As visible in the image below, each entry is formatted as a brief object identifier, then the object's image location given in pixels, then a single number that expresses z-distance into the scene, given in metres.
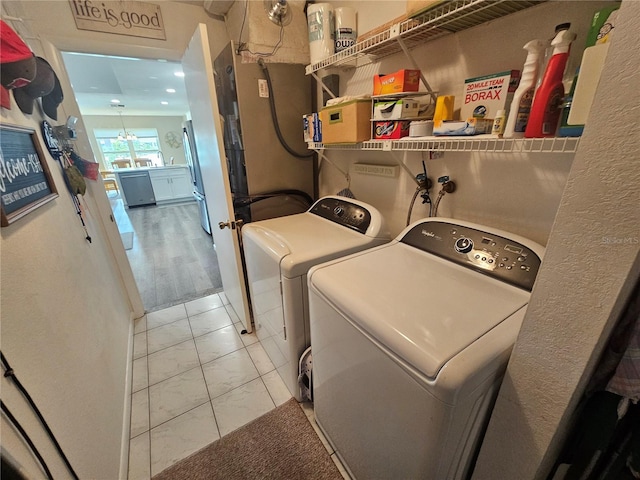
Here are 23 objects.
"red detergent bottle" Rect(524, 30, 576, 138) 0.69
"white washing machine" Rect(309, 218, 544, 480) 0.64
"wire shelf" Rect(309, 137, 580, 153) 0.69
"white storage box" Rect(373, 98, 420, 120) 1.09
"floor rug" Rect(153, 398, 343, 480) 1.25
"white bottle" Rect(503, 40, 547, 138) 0.74
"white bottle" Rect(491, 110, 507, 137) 0.81
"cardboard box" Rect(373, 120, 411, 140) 1.12
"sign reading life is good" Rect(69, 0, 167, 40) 1.66
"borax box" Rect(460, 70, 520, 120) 0.86
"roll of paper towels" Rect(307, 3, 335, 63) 1.43
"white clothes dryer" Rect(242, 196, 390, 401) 1.24
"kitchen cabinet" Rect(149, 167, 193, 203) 6.52
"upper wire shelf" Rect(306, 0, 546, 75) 0.85
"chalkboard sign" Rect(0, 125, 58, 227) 0.80
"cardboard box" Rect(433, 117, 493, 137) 0.88
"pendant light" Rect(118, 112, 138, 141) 8.17
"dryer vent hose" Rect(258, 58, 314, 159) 1.70
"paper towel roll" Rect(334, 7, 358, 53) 1.40
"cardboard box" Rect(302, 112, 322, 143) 1.56
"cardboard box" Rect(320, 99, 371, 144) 1.23
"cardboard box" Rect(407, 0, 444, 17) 0.84
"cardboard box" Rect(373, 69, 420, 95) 1.08
